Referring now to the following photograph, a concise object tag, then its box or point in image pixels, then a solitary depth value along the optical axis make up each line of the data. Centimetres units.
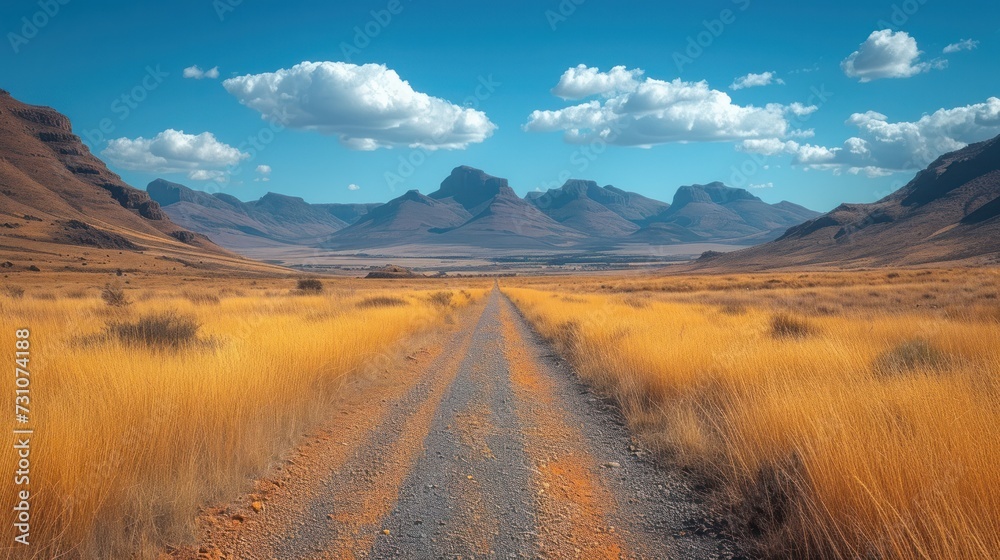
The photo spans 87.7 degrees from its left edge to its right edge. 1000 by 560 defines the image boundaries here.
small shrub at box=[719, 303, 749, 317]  1927
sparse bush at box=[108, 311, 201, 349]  913
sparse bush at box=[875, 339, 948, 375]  733
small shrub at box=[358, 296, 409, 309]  2459
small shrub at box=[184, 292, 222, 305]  2344
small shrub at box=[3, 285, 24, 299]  2144
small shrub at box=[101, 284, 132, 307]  1767
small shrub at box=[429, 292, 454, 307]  3079
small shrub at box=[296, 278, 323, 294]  3484
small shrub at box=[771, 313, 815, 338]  1197
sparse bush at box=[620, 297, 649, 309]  2462
